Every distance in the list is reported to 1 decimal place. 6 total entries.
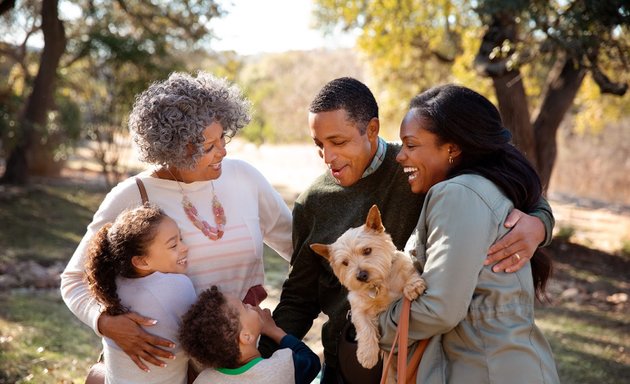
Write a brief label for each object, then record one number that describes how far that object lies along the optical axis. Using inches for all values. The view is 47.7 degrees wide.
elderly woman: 133.7
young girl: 123.6
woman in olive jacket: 100.1
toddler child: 116.8
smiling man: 135.0
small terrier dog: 111.8
